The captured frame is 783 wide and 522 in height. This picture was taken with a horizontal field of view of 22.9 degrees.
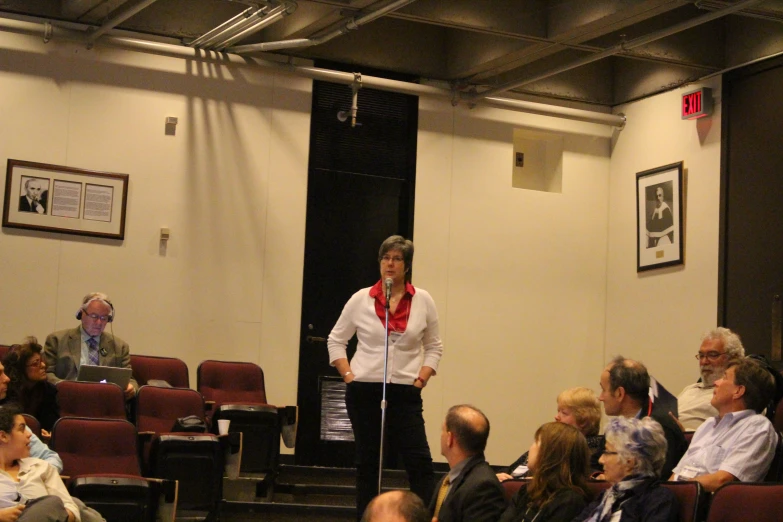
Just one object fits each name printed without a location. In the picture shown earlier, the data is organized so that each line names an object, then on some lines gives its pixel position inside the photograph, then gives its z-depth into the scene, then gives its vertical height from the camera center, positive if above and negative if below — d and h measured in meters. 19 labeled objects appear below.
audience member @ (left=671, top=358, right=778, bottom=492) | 7.26 -0.07
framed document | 13.07 +1.25
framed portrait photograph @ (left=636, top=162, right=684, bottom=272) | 14.73 +1.51
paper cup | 11.05 -0.21
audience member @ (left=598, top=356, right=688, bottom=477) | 8.17 +0.08
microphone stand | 8.70 -0.02
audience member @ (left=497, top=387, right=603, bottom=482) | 8.10 -0.02
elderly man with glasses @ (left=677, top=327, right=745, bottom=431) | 9.68 +0.23
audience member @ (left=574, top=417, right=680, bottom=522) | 6.28 -0.21
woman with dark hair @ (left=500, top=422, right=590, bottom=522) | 6.44 -0.23
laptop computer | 11.18 +0.06
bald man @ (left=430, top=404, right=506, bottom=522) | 6.76 -0.26
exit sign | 14.34 +2.31
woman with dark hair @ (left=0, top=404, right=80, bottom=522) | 8.08 -0.44
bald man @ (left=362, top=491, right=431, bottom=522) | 4.35 -0.25
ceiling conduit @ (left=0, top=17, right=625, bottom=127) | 13.11 +2.42
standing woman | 9.04 +0.16
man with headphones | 11.82 +0.23
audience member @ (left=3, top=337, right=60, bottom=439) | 10.41 -0.03
